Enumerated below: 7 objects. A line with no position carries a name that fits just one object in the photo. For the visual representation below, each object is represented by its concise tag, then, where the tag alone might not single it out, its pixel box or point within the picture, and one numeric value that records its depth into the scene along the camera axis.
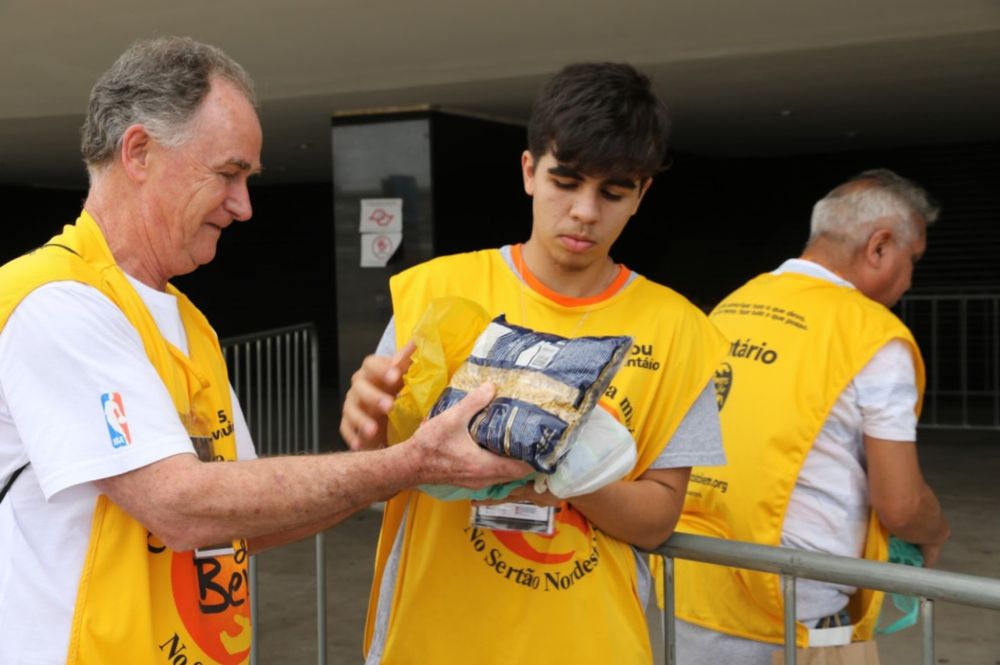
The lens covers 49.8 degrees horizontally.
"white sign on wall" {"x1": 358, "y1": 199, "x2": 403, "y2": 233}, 8.20
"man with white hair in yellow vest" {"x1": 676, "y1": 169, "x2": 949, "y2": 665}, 2.38
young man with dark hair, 1.86
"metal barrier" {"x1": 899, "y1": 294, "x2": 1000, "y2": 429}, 11.87
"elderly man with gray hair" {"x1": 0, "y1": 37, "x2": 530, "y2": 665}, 1.46
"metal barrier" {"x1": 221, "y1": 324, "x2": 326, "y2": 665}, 7.62
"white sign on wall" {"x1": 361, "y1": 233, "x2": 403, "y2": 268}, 8.22
